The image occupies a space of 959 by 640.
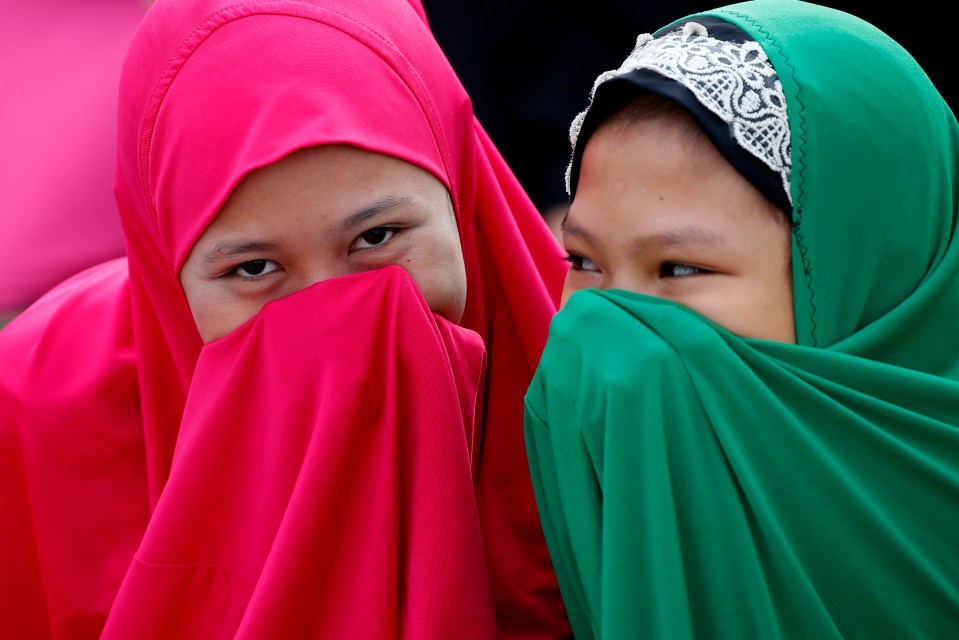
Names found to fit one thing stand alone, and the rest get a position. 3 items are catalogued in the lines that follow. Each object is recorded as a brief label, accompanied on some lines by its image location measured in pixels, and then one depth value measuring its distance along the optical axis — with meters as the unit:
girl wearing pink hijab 2.68
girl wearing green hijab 2.62
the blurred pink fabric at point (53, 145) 2.93
